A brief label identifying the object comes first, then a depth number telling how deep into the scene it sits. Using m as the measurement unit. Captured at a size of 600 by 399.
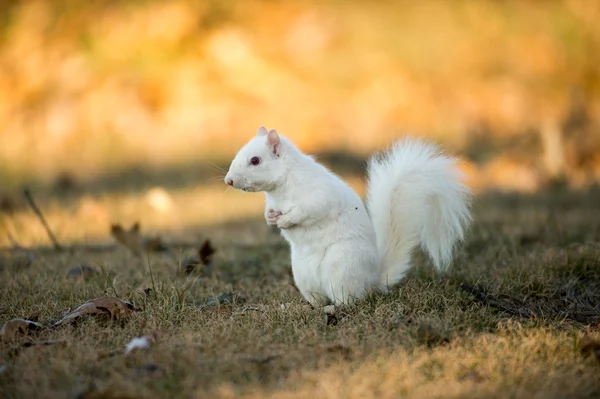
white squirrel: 6.70
